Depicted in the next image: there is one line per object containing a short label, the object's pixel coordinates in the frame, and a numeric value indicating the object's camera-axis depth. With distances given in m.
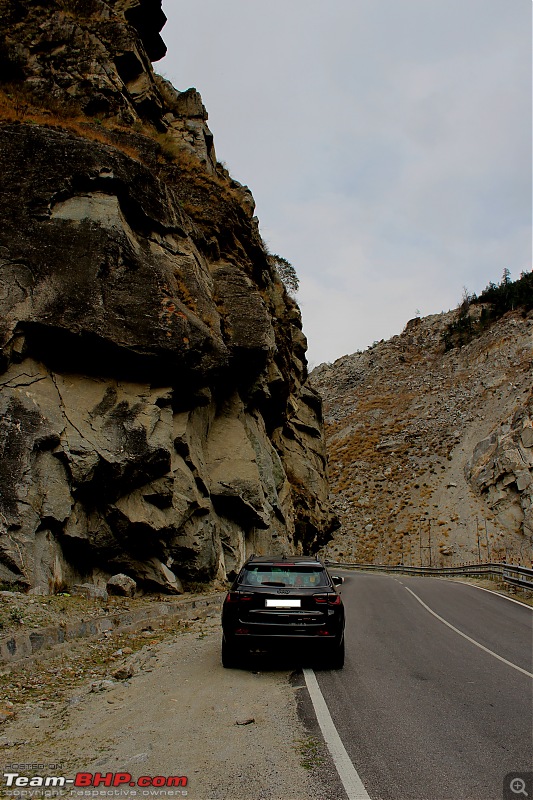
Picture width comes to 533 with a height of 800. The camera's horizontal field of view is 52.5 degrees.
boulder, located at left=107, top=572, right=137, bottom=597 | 12.30
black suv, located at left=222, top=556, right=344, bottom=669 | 7.17
